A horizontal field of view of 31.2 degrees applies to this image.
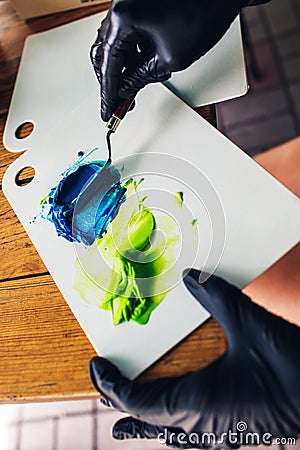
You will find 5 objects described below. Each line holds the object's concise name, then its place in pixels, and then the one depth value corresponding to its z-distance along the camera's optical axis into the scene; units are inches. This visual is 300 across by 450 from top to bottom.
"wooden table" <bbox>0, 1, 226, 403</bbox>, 25.3
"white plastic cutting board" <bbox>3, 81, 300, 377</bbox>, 26.0
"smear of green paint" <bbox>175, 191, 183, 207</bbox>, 28.9
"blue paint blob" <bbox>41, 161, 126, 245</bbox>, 29.7
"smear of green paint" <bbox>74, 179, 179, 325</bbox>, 26.7
